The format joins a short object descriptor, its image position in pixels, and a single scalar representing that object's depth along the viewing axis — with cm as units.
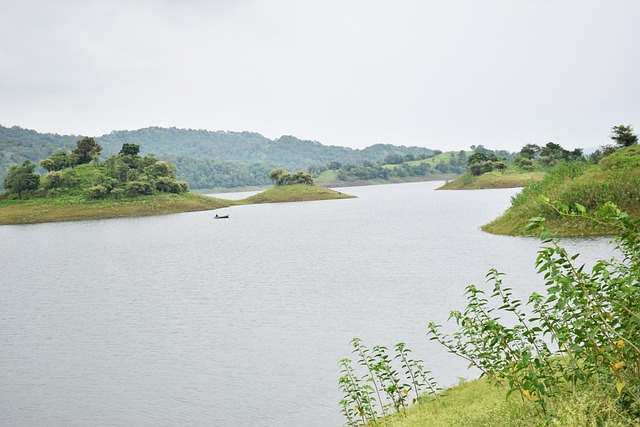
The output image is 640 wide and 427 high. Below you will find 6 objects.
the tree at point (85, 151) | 17388
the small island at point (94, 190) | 14225
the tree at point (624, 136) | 9862
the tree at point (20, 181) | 14888
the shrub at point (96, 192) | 14688
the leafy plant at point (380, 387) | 1262
